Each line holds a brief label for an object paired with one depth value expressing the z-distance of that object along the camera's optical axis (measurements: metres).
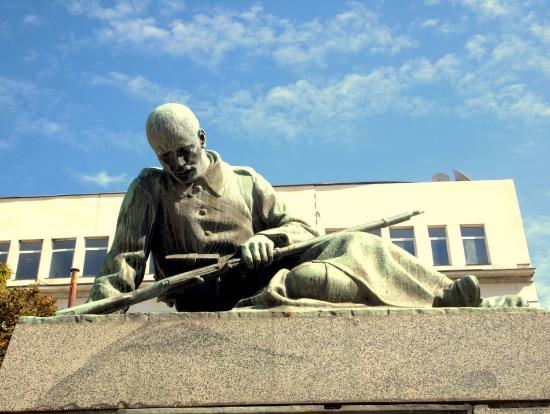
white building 37.56
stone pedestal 4.91
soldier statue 5.70
